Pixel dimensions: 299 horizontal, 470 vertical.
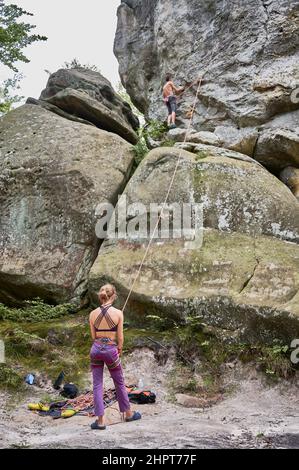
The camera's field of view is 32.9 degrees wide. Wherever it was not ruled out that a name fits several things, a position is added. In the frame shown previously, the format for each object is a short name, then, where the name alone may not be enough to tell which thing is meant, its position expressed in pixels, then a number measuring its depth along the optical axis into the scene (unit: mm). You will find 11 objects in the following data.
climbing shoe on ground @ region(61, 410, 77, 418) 7684
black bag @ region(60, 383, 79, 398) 8586
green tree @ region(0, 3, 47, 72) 15312
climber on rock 15578
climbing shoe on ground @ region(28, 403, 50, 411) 7977
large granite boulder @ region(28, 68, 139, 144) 15445
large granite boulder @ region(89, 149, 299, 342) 9500
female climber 6914
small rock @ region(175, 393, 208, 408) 8234
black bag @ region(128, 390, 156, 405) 8172
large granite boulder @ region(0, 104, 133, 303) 12047
